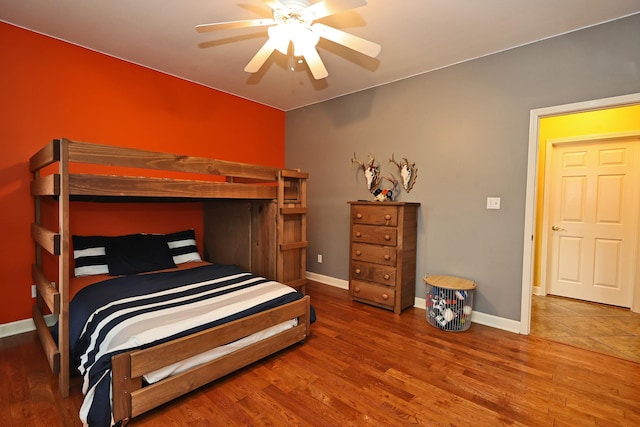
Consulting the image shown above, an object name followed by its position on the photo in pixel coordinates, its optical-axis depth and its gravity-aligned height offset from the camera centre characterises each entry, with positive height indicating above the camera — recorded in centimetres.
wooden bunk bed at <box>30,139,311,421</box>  164 -38
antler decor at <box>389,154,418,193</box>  342 +37
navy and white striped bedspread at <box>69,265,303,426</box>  157 -71
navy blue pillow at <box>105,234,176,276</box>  282 -51
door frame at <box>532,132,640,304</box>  380 -11
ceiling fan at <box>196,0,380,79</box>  173 +109
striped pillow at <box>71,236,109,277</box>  274 -50
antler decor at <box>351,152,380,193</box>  369 +38
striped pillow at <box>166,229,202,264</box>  331 -49
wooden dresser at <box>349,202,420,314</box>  315 -51
